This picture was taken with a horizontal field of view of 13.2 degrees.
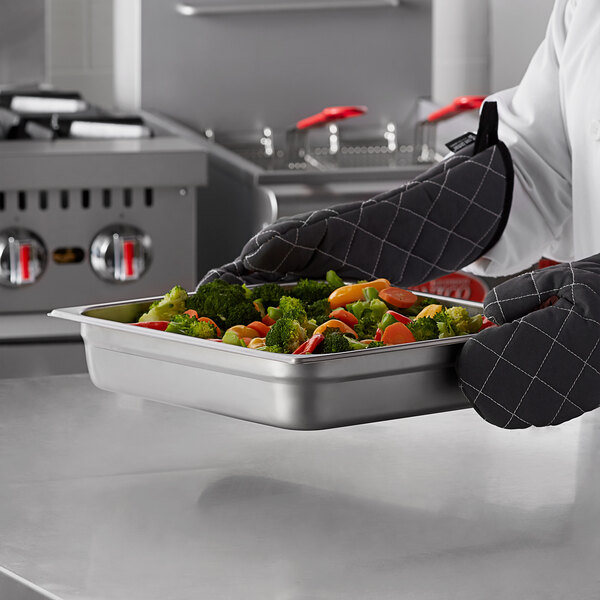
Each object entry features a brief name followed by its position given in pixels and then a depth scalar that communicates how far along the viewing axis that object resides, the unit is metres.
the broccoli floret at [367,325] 2.23
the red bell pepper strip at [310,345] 2.00
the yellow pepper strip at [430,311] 2.24
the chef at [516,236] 2.08
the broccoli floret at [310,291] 2.42
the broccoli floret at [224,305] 2.27
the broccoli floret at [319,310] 2.29
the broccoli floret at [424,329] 2.13
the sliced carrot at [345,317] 2.26
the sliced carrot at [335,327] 2.13
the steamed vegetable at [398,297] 2.37
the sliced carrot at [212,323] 2.20
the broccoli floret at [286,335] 2.03
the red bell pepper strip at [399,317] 2.22
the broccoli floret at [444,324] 2.15
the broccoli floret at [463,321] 2.19
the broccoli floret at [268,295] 2.40
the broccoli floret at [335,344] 1.99
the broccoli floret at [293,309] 2.12
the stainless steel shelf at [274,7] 3.45
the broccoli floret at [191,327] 2.14
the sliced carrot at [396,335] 2.11
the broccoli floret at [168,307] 2.32
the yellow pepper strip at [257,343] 2.09
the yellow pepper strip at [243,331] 2.16
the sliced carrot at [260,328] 2.20
